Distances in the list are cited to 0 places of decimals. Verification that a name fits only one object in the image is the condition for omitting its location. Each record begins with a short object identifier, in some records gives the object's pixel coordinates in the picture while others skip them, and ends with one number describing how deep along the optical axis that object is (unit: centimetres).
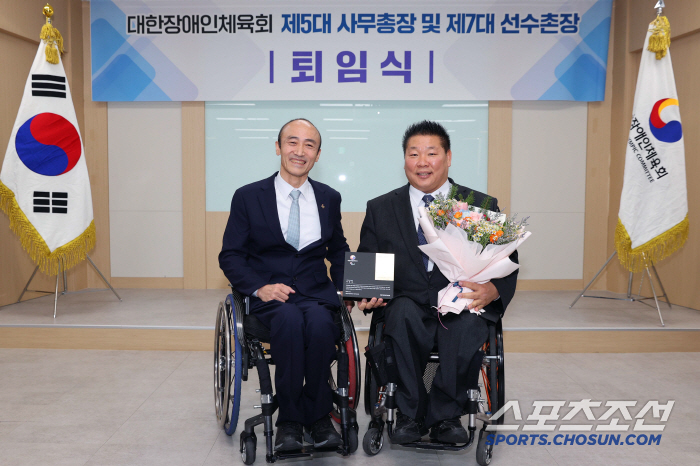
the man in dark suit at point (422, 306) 213
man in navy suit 215
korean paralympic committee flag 391
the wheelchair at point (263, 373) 210
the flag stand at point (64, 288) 422
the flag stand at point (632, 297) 441
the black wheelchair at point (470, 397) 212
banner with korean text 497
